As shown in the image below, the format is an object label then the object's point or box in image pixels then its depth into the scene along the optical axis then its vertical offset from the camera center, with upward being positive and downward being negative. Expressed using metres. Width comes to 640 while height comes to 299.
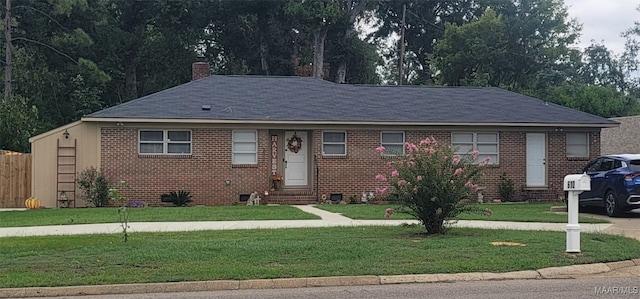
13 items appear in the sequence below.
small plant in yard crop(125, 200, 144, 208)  24.75 -1.28
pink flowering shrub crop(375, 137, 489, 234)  14.66 -0.33
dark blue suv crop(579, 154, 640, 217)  19.08 -0.45
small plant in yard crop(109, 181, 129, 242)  13.74 -0.61
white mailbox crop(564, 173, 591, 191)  12.16 -0.27
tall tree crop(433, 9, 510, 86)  50.88 +7.66
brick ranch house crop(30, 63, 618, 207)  25.34 +0.87
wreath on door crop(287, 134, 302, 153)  26.91 +0.78
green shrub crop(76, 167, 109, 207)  24.75 -0.73
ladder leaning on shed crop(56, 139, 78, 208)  25.31 -0.19
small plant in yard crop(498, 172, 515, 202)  27.20 -0.83
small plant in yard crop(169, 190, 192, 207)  25.34 -1.10
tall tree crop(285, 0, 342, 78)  49.34 +9.66
